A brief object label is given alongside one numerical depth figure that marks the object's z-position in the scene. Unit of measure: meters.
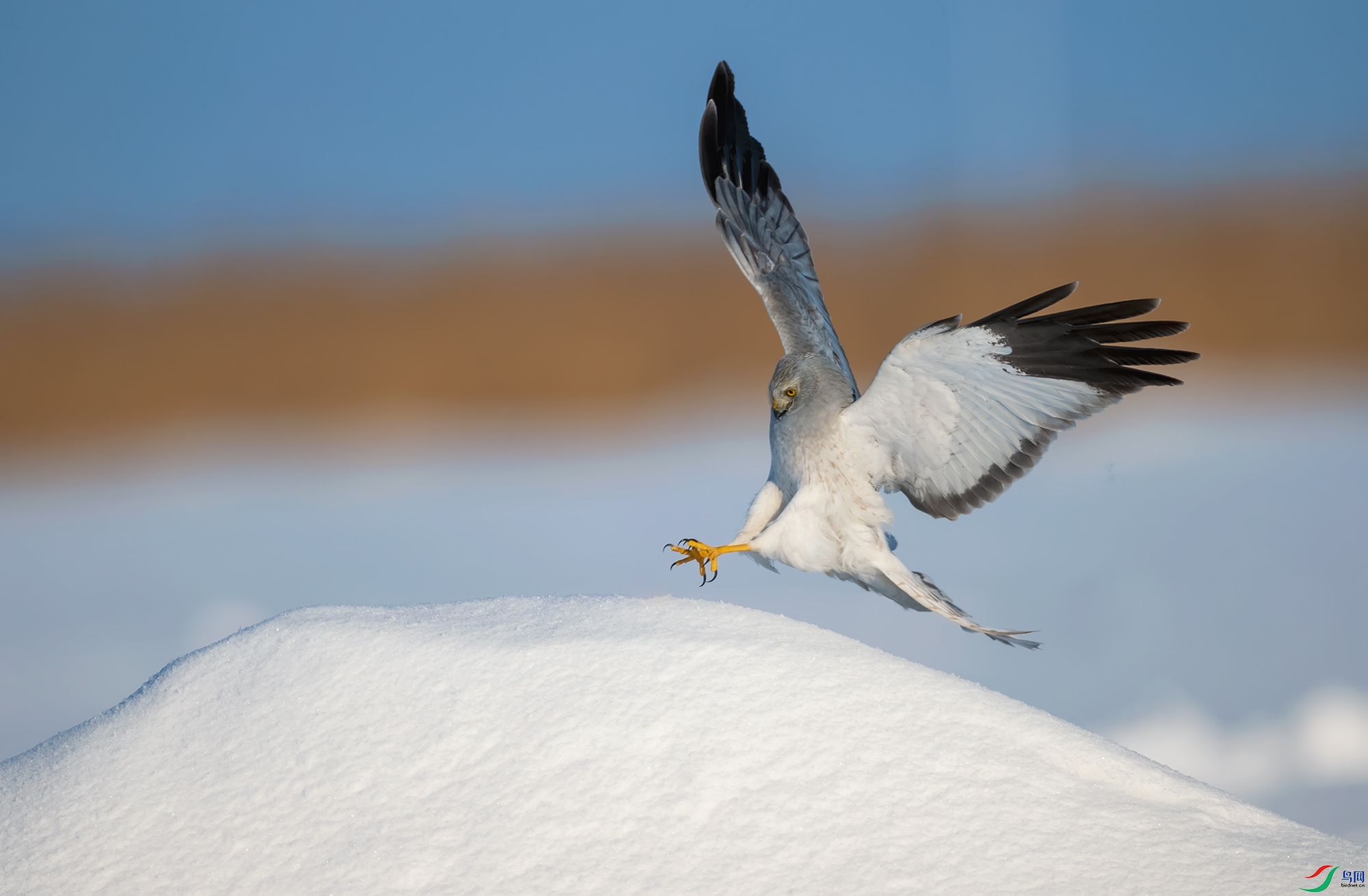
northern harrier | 19.11
